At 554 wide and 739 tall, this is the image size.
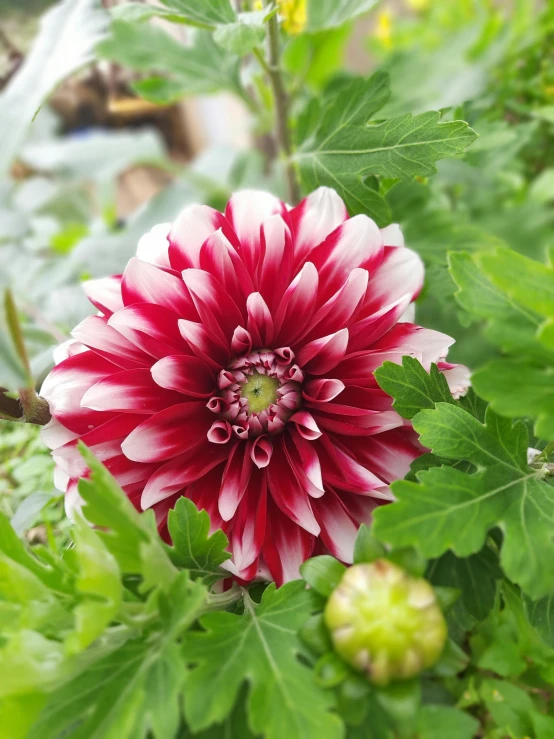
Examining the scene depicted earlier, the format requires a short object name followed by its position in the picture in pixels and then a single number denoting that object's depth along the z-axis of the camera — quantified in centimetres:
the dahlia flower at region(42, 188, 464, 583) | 30
